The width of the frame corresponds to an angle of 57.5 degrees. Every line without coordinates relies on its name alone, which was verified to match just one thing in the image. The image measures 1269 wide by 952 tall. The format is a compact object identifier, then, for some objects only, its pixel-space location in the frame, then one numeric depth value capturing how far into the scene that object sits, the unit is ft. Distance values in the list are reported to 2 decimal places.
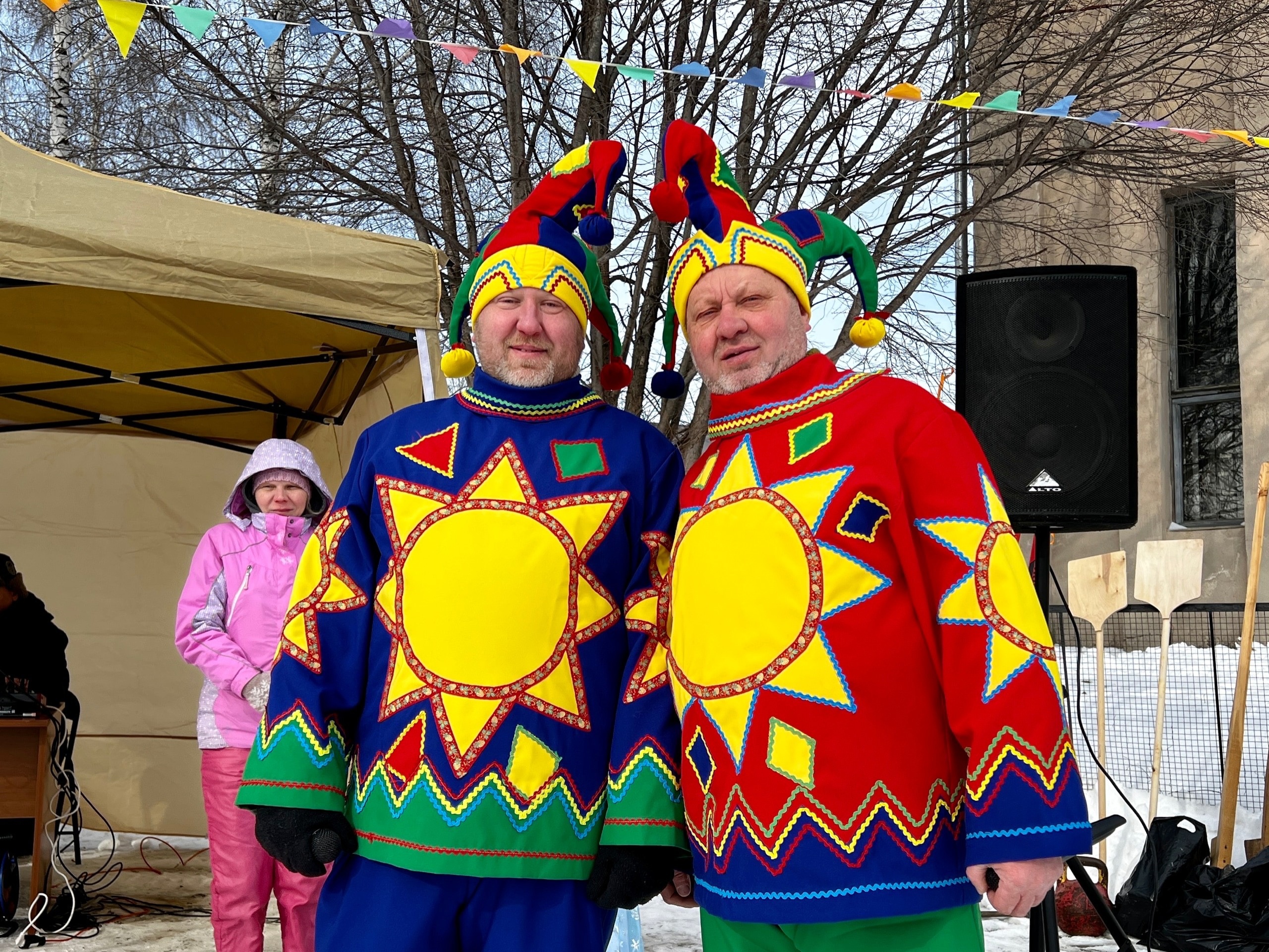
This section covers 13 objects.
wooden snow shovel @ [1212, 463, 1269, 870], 15.19
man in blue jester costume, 6.12
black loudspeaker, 10.77
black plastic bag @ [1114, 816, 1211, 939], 14.15
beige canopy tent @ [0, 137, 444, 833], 10.98
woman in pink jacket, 11.41
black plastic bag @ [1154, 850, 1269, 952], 13.41
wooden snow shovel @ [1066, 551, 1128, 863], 16.19
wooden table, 14.70
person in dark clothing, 16.52
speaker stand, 9.43
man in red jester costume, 5.39
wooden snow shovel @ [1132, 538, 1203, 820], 15.88
